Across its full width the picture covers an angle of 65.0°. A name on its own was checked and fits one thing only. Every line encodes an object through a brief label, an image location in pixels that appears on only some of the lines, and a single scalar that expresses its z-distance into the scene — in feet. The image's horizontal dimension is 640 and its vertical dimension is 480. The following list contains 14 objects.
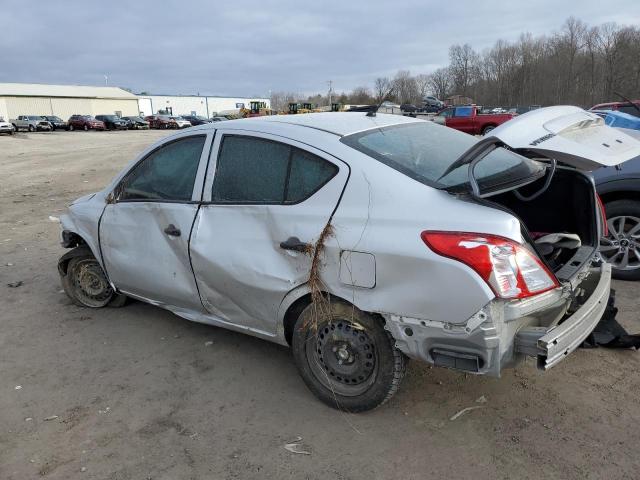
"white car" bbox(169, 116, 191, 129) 174.70
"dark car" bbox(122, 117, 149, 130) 169.27
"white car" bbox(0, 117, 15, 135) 128.26
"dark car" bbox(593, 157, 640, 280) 15.60
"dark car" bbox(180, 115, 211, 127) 186.96
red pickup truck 85.87
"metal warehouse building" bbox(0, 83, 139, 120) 215.92
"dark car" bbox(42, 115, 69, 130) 160.72
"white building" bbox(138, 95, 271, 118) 314.67
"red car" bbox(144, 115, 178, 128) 173.99
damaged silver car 7.99
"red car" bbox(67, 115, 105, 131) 160.71
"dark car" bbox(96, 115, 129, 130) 164.04
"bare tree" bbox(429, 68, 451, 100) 316.19
